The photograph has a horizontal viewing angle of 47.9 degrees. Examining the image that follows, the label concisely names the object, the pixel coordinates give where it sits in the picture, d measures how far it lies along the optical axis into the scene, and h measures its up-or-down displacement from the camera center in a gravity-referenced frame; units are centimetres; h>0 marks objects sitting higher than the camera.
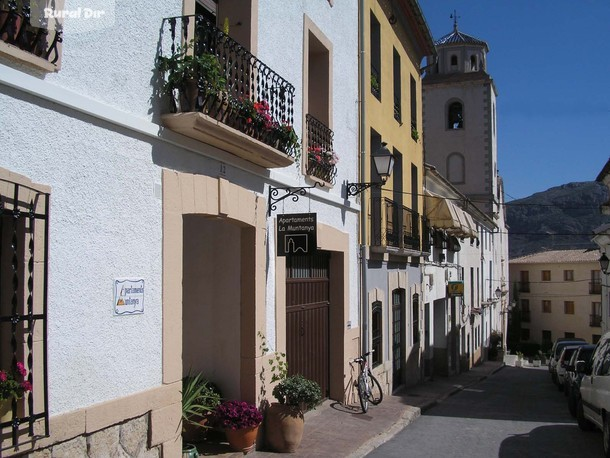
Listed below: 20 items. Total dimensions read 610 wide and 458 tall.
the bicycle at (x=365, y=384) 1124 -196
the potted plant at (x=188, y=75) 631 +181
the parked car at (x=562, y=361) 2050 -287
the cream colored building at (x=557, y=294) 5750 -240
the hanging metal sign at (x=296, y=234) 850 +45
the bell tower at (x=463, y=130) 3694 +752
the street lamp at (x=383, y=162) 1120 +175
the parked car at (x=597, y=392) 881 -173
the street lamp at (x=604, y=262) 2294 +17
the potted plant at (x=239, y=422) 749 -167
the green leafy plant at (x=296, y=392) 806 -145
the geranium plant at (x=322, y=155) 1007 +171
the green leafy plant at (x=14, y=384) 441 -74
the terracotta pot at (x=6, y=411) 455 -94
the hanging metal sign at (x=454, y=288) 2244 -66
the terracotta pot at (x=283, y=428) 798 -185
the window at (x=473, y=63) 3903 +1168
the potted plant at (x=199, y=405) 738 -150
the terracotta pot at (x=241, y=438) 752 -186
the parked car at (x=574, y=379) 1236 -227
